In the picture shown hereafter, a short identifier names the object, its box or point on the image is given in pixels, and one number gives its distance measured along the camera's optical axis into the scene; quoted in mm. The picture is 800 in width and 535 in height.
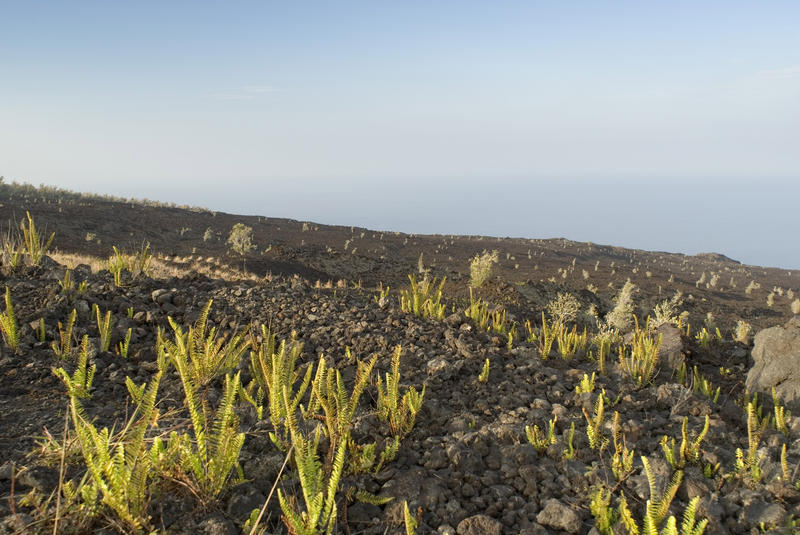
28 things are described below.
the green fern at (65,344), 3551
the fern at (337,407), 2432
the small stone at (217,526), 1890
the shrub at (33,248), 5785
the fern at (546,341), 4406
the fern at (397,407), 2783
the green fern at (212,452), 2033
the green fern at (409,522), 1793
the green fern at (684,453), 2635
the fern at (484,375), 3736
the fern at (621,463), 2449
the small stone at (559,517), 2133
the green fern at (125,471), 1751
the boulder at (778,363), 3803
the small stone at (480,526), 2046
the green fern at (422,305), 5490
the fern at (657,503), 2012
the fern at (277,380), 2492
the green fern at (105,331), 3783
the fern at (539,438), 2754
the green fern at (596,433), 2785
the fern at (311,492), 1732
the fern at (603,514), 2105
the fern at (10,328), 3486
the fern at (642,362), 3977
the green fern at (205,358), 3109
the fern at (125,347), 3786
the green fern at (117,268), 5391
